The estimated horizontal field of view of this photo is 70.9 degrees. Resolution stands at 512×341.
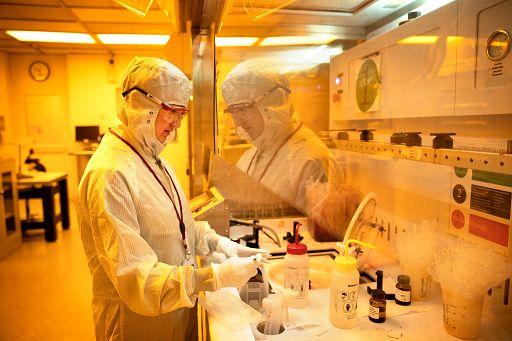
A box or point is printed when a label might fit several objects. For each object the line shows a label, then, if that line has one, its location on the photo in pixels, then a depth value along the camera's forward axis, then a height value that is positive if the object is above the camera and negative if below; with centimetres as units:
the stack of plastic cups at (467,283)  92 -40
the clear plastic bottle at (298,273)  116 -46
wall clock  682 +117
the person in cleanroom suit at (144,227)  104 -30
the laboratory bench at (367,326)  98 -55
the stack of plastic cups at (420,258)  117 -42
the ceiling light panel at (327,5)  158 +59
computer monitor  670 -1
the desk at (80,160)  664 -52
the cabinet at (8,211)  391 -89
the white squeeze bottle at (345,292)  101 -45
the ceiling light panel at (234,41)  215 +54
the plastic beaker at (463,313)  94 -48
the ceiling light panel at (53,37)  500 +140
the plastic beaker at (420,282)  117 -50
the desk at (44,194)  443 -77
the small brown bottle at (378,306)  104 -50
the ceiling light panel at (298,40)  200 +52
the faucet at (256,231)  172 -50
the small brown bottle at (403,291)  114 -51
